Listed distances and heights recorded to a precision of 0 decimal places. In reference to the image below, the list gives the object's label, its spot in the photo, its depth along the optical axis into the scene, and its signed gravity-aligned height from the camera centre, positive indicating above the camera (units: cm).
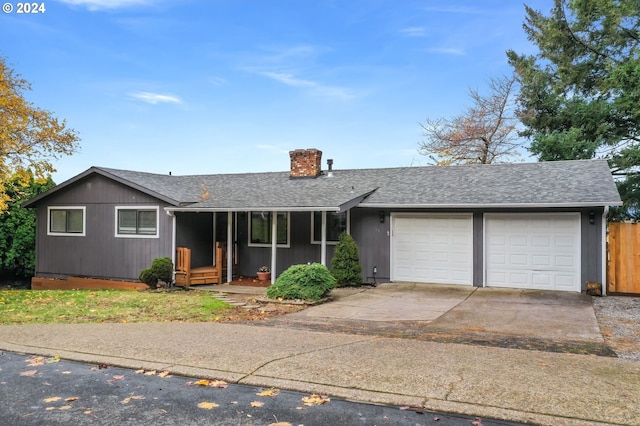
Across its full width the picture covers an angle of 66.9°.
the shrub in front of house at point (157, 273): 1409 -156
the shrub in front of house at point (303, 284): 1080 -144
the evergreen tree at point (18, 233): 1933 -57
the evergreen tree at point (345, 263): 1362 -120
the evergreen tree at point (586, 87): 2062 +620
